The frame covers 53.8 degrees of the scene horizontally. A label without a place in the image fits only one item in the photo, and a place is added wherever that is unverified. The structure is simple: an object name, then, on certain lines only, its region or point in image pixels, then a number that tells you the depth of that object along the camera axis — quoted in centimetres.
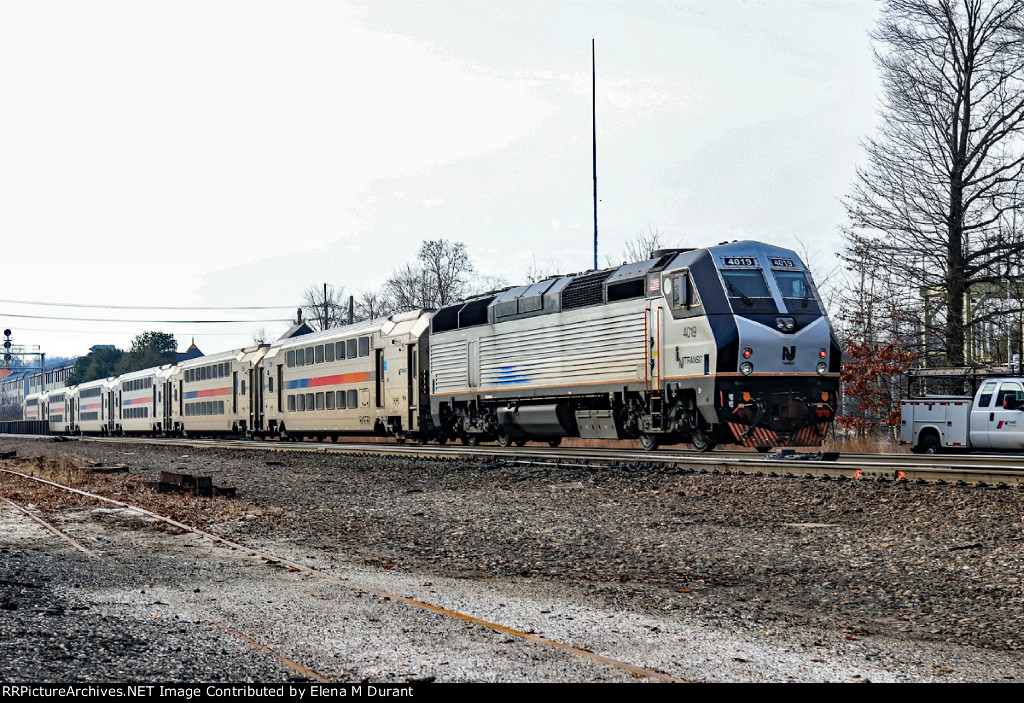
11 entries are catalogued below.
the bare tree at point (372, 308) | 7638
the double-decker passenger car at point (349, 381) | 2975
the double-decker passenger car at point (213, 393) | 4296
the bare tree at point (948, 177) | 3042
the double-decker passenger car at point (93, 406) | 6391
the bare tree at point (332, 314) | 8094
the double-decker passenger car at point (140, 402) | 5456
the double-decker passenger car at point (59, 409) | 7219
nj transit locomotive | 1895
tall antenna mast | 3966
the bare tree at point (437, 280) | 7125
